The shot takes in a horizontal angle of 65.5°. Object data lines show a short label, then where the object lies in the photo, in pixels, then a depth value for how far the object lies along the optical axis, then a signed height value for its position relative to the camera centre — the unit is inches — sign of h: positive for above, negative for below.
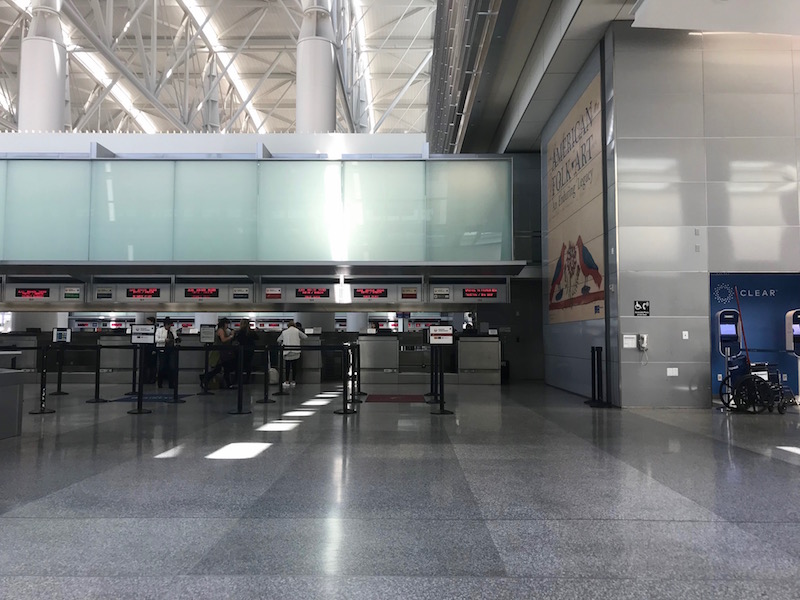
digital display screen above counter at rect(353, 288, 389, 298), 633.6 +41.7
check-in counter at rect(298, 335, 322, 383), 682.2 -35.5
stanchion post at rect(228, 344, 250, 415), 394.0 -38.0
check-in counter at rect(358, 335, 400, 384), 677.9 -25.3
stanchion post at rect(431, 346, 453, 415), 389.2 -41.9
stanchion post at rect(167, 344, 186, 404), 460.8 -48.2
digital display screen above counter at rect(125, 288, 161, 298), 628.1 +40.5
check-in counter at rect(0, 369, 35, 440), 283.6 -32.0
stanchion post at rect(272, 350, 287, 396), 531.8 -38.0
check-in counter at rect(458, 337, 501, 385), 661.9 -27.8
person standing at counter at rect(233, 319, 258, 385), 585.6 -4.4
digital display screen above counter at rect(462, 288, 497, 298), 641.6 +42.4
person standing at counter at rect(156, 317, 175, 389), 604.4 -21.8
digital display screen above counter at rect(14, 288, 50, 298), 629.1 +40.3
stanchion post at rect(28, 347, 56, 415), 388.9 -42.8
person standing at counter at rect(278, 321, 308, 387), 607.2 -17.5
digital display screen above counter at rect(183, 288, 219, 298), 625.9 +40.6
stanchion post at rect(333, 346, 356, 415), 388.5 -43.2
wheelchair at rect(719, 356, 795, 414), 395.2 -36.8
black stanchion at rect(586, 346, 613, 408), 447.4 -29.8
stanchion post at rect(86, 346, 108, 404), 461.4 -47.1
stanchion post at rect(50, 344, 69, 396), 446.0 -23.2
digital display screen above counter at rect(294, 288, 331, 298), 633.6 +41.5
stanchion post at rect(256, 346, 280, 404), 466.8 -40.8
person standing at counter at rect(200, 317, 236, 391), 579.8 -23.8
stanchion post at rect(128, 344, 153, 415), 390.3 -44.7
